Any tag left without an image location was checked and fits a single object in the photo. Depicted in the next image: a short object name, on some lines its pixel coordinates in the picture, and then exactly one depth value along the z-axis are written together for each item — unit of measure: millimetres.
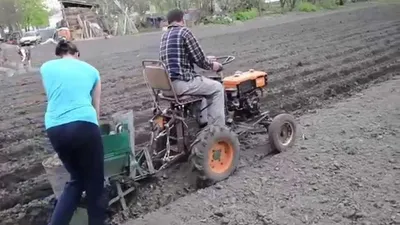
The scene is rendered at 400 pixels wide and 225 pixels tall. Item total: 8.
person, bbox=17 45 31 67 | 18811
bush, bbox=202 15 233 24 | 33156
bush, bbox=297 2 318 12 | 36688
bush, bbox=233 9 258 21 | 34375
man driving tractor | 5035
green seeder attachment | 4246
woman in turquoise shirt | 3730
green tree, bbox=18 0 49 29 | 59250
